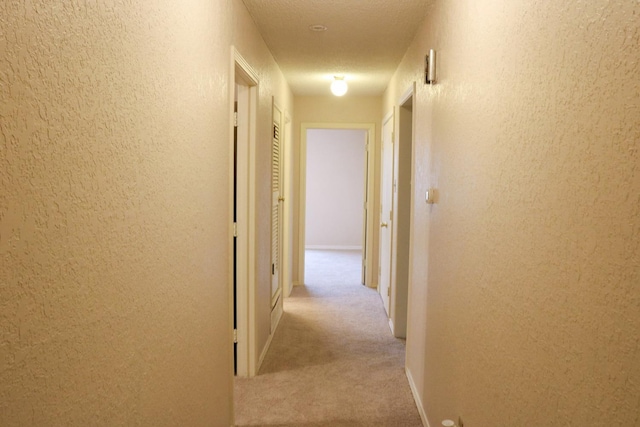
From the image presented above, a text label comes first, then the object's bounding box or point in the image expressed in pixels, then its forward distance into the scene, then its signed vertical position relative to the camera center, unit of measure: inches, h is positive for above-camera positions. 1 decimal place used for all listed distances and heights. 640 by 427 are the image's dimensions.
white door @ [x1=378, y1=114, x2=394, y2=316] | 183.8 -10.6
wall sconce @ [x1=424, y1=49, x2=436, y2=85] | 100.3 +23.8
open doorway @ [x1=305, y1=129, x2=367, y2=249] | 355.9 -3.6
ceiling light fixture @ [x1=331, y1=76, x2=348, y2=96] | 186.2 +36.6
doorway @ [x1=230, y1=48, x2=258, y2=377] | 123.3 -5.3
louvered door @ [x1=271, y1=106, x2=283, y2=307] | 163.9 -8.5
